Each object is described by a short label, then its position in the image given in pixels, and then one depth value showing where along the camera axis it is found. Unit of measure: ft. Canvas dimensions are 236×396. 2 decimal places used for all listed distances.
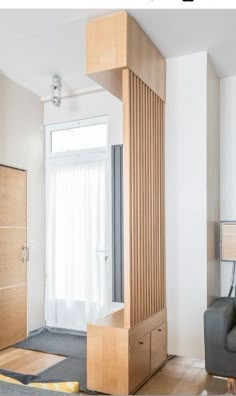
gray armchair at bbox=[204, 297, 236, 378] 9.68
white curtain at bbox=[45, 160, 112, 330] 14.46
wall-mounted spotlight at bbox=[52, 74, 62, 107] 13.62
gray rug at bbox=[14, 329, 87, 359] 12.50
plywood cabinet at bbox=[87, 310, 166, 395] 9.05
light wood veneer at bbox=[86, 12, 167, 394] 9.26
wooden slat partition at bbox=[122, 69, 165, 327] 9.60
